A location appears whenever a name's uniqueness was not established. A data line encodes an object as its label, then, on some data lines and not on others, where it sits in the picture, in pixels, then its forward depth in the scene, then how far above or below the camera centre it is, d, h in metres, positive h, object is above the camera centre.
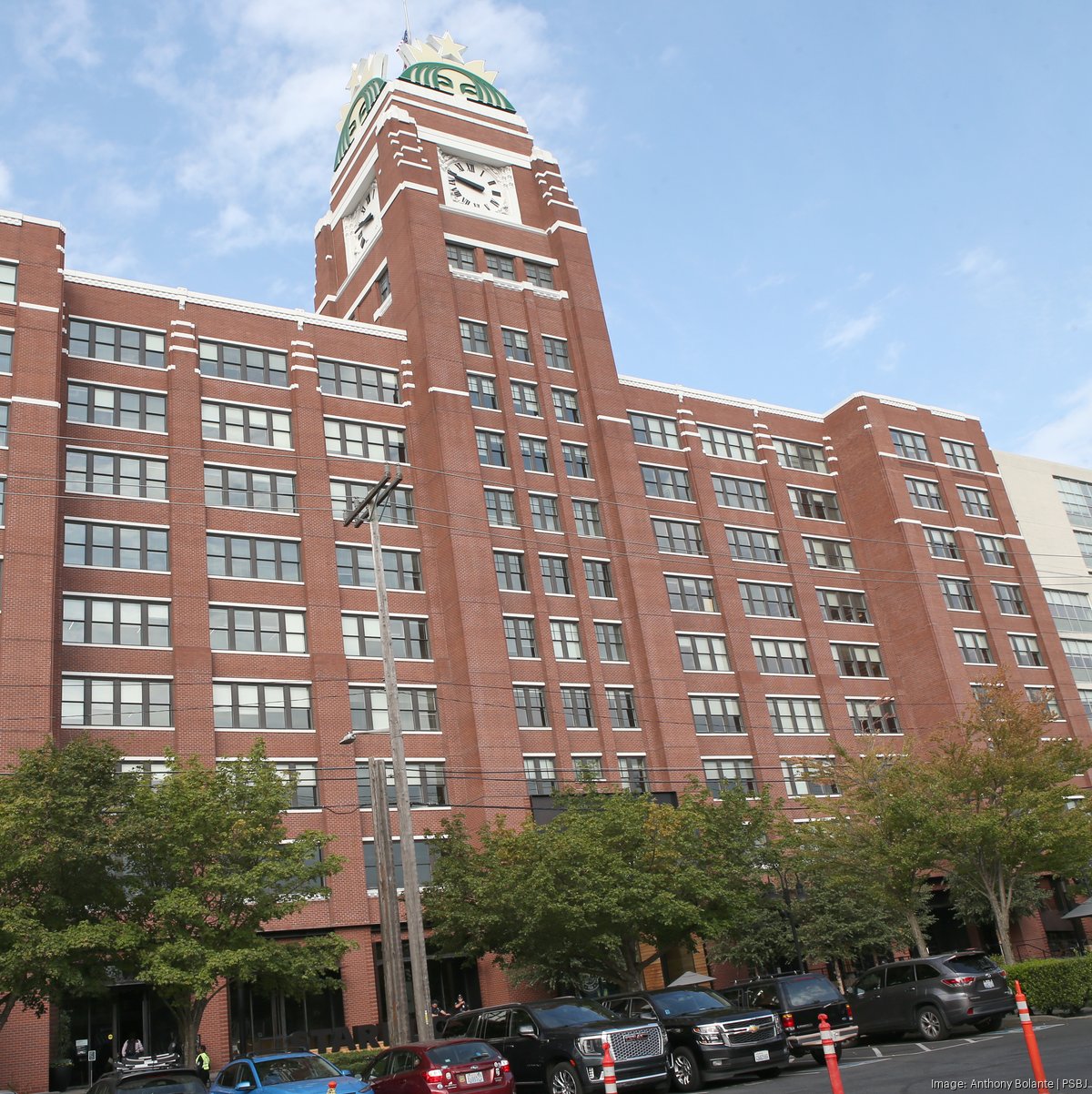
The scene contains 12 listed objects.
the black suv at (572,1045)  20.70 -0.23
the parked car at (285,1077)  18.47 +0.03
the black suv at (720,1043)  21.88 -0.60
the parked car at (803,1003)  24.42 -0.12
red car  19.05 -0.27
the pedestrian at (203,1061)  31.87 +0.75
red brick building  41.06 +20.58
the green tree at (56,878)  24.81 +4.92
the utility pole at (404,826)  24.08 +4.79
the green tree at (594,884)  33.03 +4.04
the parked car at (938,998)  25.25 -0.43
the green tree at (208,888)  26.41 +4.40
